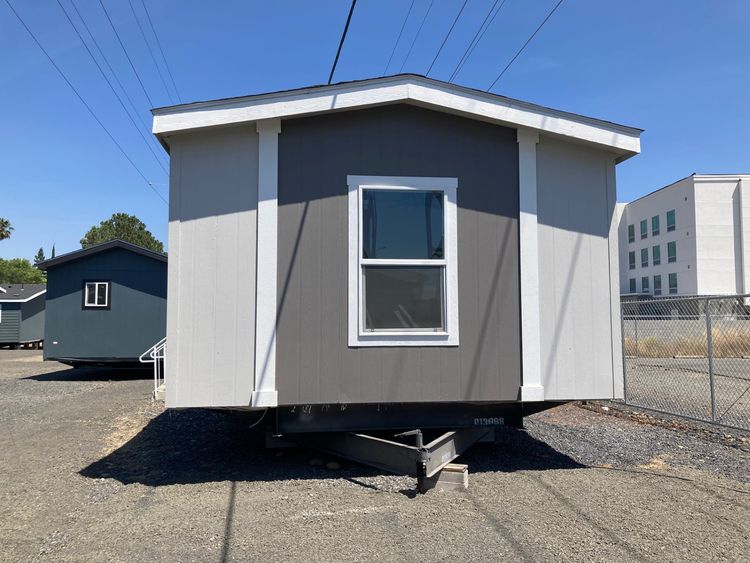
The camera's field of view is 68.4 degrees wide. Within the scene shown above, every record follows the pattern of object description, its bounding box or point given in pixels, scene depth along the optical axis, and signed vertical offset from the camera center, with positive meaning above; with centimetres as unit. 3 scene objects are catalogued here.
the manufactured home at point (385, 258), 455 +40
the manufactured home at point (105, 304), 1219 +1
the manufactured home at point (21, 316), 2353 -51
